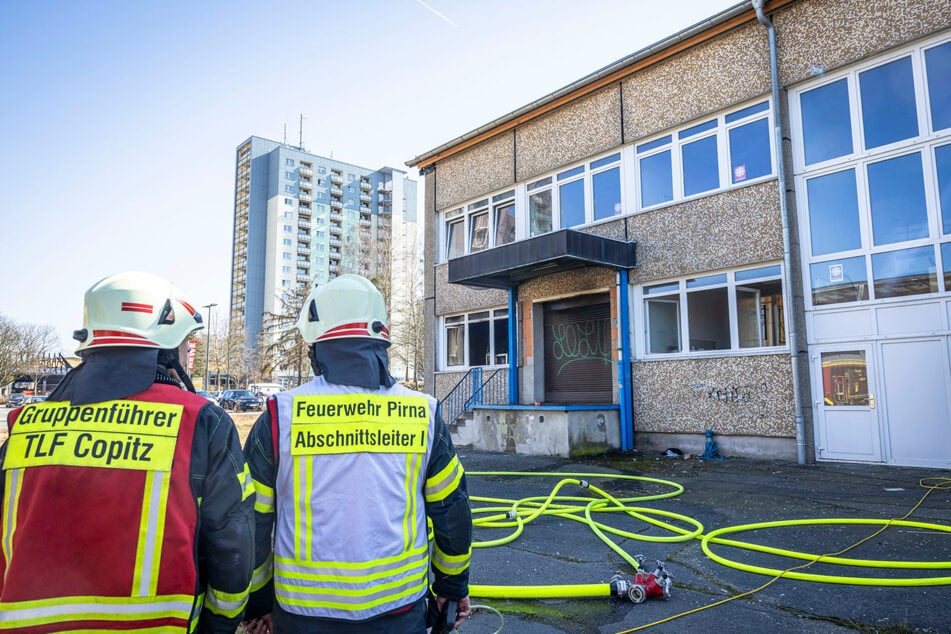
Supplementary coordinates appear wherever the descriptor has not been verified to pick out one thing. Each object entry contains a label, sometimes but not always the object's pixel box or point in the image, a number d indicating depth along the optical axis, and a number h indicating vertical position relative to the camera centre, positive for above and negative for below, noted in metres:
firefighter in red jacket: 1.63 -0.27
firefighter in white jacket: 1.89 -0.31
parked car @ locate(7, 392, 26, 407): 42.53 -0.10
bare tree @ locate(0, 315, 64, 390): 49.78 +3.83
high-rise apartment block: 81.62 +24.29
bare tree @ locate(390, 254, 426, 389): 38.72 +4.49
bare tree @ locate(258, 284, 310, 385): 43.09 +3.57
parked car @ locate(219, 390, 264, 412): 34.53 -0.26
